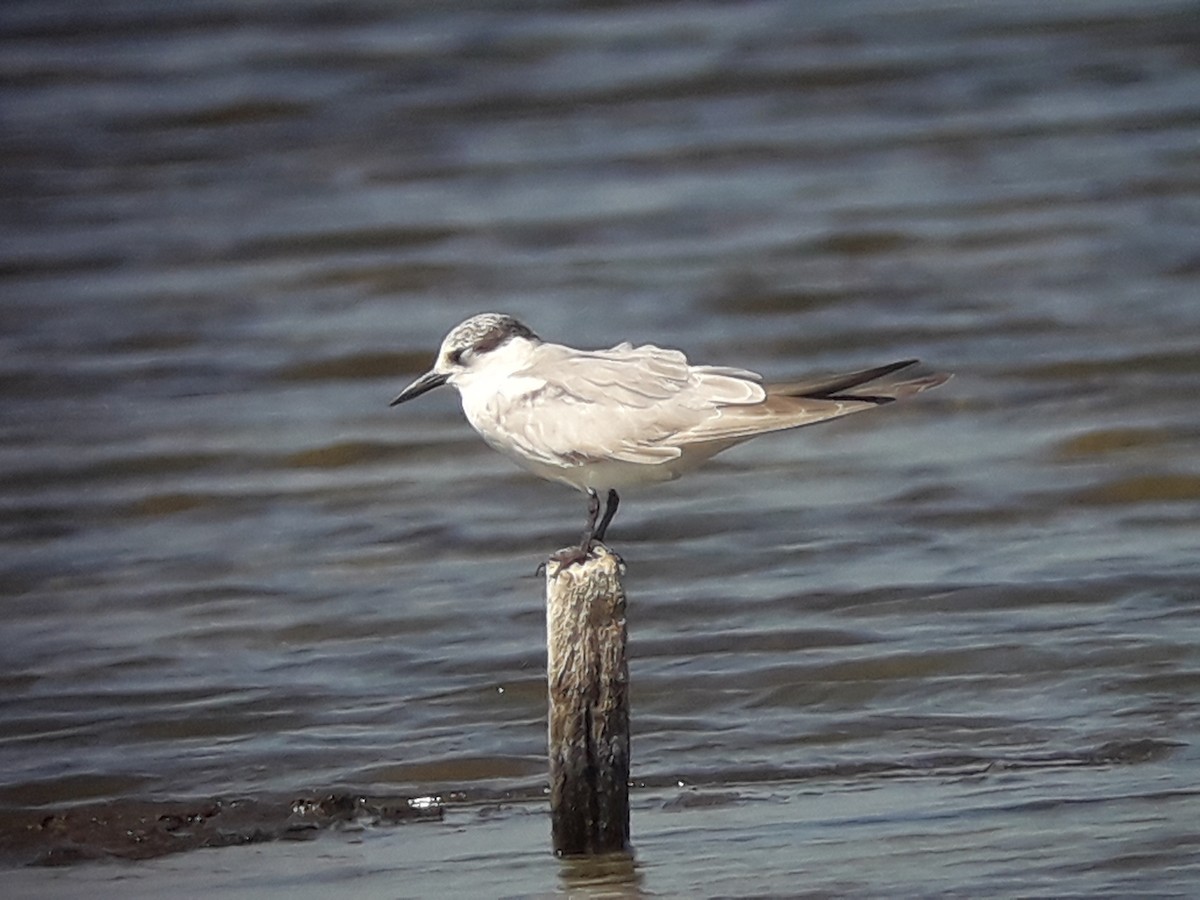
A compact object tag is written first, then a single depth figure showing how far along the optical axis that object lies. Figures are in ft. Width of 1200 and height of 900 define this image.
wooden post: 38.52
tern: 39.06
